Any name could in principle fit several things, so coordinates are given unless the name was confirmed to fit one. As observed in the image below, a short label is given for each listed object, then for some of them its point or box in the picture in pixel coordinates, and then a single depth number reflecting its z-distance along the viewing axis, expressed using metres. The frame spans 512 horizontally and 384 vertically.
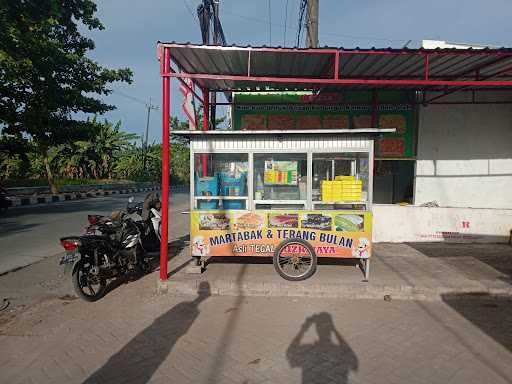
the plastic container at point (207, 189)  5.55
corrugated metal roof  5.13
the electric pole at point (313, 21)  9.12
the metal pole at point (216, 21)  14.83
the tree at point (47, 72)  12.34
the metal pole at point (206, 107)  7.59
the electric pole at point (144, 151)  37.36
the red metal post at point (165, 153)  4.94
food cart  5.22
